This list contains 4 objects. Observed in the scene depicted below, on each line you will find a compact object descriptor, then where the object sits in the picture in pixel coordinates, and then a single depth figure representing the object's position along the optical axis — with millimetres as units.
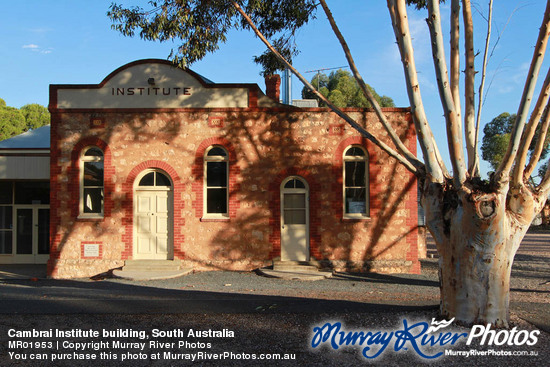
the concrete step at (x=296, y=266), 12628
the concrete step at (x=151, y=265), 12500
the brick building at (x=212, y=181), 12844
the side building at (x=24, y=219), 15211
